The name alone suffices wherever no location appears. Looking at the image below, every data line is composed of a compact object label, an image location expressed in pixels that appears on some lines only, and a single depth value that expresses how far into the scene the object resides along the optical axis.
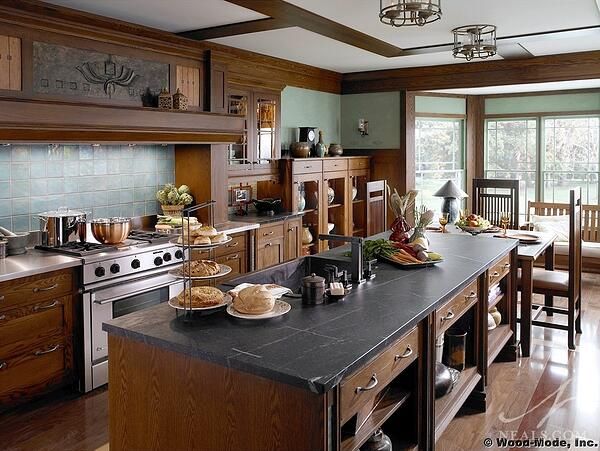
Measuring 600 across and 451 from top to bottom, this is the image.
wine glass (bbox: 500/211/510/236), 4.90
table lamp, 5.82
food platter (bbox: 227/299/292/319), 2.17
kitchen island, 1.75
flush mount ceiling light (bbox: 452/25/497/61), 4.27
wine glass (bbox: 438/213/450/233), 4.94
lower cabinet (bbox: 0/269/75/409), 3.31
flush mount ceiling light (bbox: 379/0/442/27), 3.02
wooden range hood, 3.45
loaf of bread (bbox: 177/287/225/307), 2.21
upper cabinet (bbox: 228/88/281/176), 5.50
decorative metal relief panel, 3.64
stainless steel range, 3.72
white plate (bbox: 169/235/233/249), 2.52
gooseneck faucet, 2.80
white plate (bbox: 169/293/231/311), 2.19
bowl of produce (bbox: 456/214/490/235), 4.89
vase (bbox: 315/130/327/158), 6.54
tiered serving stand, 2.20
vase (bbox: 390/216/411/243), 3.49
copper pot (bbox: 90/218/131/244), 4.03
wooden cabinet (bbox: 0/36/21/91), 3.40
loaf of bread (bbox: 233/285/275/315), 2.19
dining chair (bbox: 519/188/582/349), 4.48
